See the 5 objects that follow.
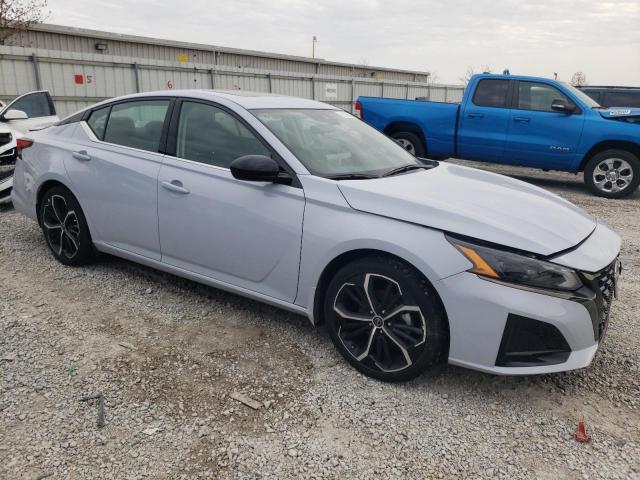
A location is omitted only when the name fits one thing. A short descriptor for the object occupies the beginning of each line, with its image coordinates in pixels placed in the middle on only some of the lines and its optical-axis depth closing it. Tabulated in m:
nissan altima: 2.51
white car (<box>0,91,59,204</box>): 6.79
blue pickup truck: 8.29
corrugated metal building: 11.77
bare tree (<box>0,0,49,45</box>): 14.88
